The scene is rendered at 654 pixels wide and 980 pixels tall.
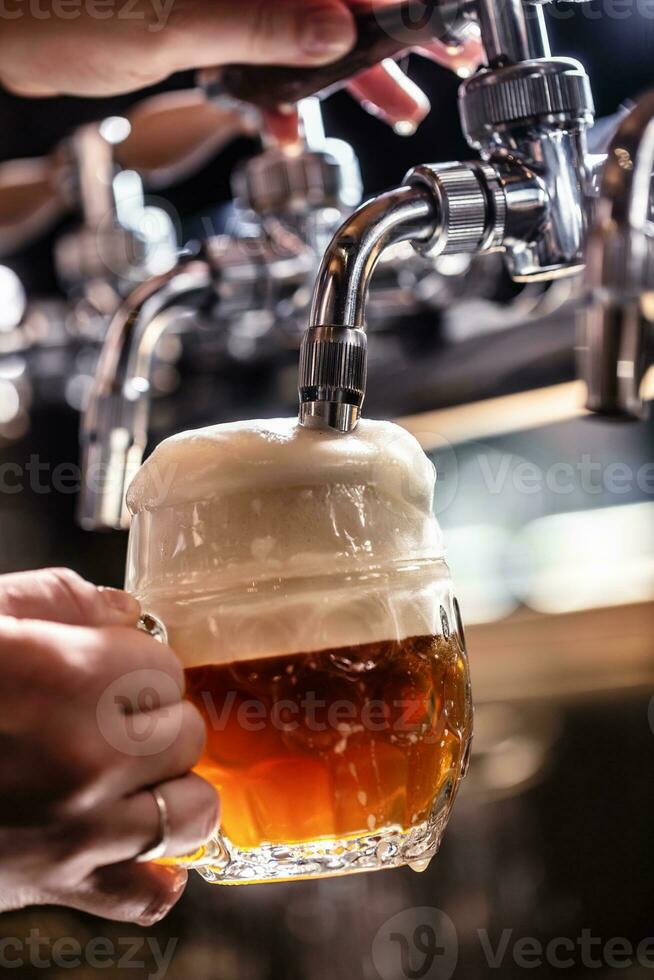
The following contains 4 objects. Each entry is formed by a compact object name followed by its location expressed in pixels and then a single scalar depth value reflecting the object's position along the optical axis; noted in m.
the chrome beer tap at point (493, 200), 0.64
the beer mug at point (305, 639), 0.65
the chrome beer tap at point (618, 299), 0.61
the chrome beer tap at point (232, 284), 0.82
